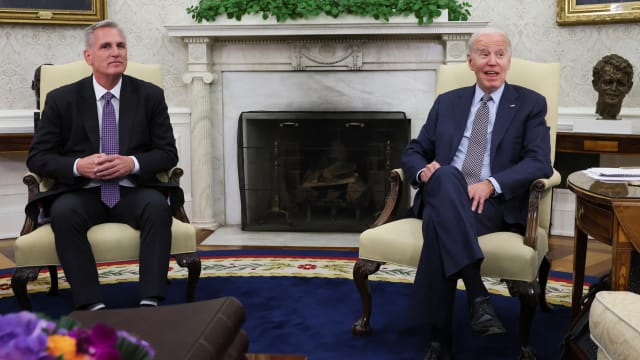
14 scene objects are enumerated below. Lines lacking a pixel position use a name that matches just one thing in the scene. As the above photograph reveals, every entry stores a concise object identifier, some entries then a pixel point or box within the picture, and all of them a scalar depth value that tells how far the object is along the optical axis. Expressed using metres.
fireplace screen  5.23
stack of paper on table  2.68
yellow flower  0.89
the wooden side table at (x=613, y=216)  2.28
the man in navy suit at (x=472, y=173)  2.61
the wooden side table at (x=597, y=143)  4.27
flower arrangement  0.87
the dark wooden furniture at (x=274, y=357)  1.79
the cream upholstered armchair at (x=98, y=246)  2.92
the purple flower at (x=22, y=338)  0.86
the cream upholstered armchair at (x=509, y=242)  2.64
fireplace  5.04
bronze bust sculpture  4.52
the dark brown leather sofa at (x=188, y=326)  1.60
